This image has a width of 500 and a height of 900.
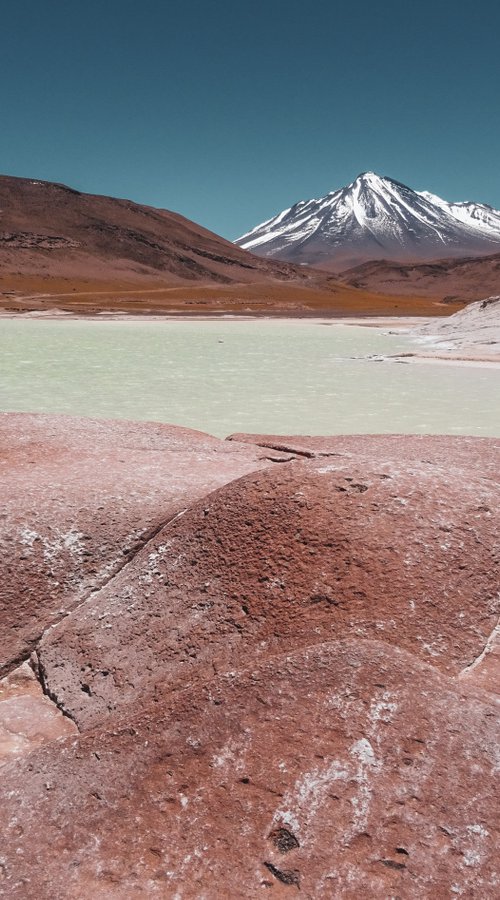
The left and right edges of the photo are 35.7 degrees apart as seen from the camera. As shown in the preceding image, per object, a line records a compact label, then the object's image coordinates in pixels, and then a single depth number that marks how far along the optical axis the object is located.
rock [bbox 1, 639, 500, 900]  2.21
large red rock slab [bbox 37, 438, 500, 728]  3.04
